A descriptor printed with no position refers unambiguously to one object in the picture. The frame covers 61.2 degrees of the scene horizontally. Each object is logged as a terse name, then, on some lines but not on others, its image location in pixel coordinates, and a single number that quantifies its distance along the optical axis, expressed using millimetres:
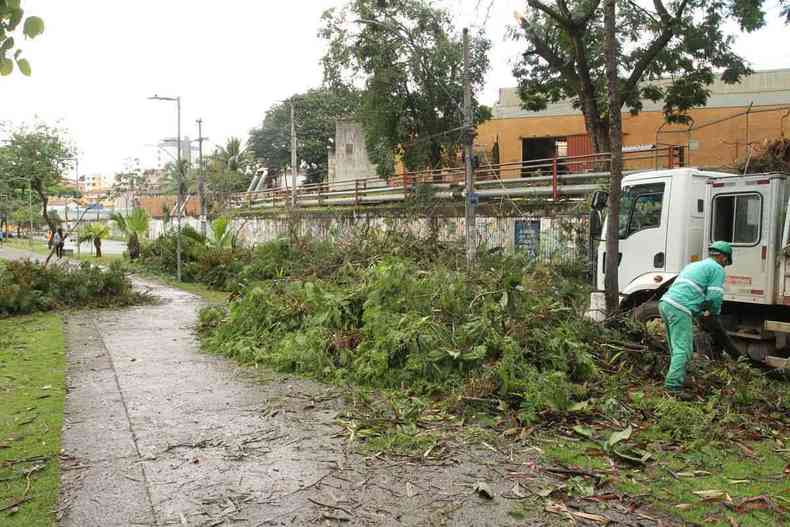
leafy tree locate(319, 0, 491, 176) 25297
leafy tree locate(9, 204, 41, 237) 56694
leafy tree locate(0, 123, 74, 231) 35281
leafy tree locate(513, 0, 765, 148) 19281
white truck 7949
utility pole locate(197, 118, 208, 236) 34138
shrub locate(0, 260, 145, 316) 15500
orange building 27728
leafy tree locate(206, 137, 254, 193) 56875
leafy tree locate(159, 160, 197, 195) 59216
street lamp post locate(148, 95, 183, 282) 23912
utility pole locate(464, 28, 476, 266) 16547
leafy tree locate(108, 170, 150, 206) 51850
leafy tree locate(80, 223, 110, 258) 35241
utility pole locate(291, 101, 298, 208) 30384
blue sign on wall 19297
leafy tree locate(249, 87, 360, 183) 60750
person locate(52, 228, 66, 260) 28578
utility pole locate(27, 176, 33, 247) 36469
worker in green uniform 6891
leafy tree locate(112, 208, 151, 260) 30595
